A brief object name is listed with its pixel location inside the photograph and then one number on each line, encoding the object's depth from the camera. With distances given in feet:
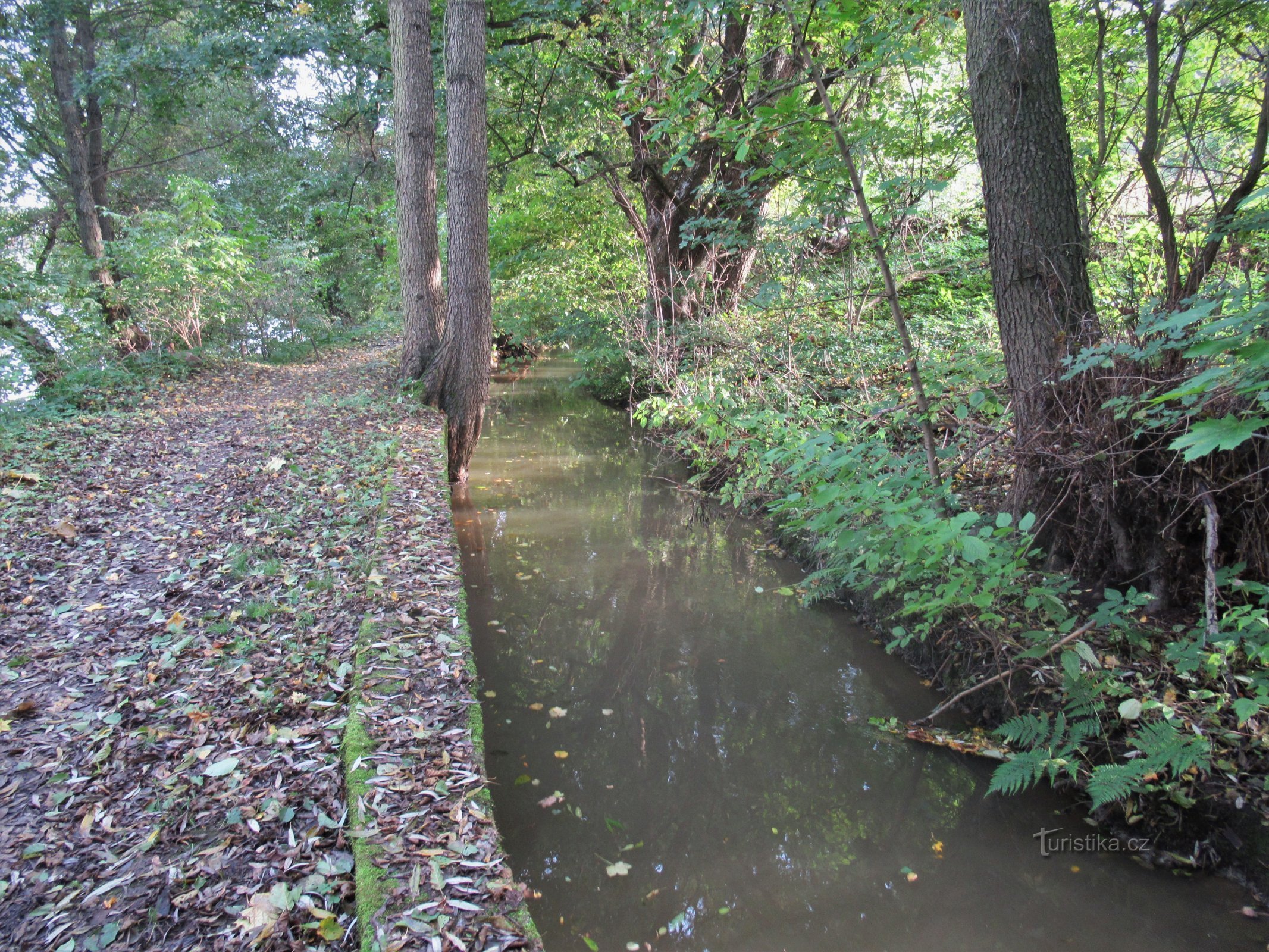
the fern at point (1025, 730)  10.78
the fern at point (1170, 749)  8.79
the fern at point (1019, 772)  10.31
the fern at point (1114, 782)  9.12
